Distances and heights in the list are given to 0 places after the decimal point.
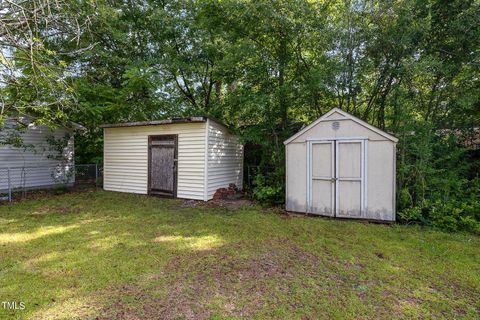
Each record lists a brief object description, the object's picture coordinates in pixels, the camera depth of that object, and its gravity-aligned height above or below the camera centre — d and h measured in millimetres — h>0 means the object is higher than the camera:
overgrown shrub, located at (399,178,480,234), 4887 -978
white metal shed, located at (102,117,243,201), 7445 +117
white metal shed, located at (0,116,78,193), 8328 +164
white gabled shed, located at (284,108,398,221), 5277 -150
